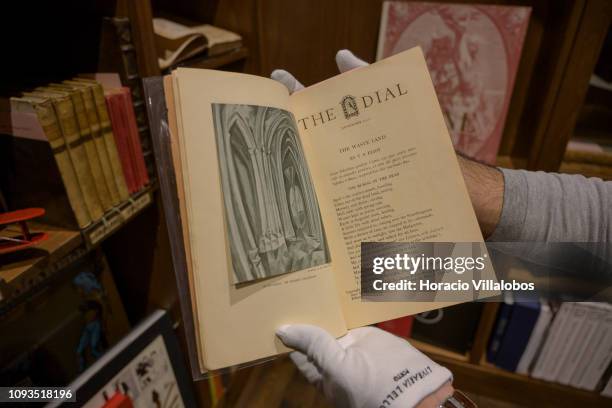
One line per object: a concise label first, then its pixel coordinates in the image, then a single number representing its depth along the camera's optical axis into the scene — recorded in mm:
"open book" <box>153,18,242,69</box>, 895
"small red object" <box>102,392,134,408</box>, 807
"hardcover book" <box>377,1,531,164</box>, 992
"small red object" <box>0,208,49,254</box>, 562
